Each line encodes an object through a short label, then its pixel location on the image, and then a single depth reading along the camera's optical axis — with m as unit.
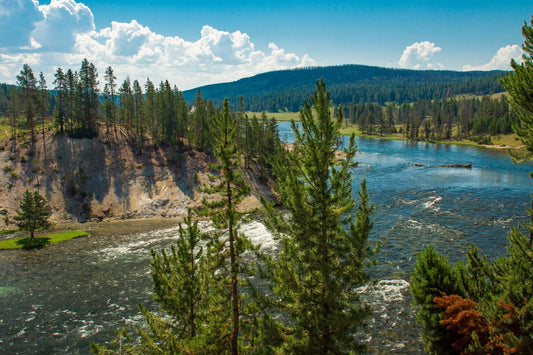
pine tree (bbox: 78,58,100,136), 78.00
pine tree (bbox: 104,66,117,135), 79.50
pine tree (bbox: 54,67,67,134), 74.19
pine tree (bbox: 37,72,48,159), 71.43
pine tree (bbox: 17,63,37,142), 72.46
